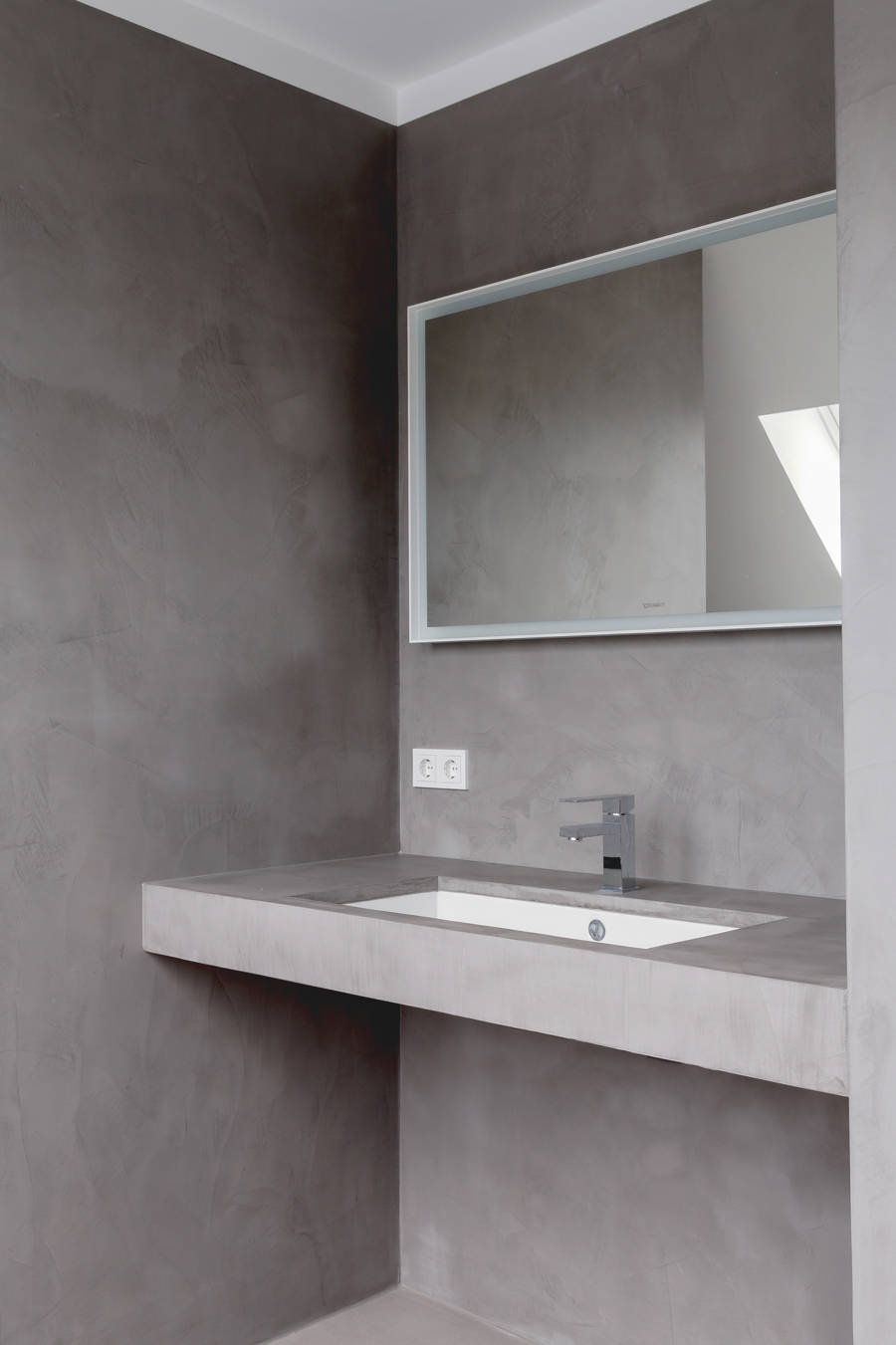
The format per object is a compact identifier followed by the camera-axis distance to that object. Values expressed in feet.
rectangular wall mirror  6.42
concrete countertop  4.45
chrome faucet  6.72
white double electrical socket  8.14
